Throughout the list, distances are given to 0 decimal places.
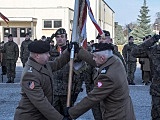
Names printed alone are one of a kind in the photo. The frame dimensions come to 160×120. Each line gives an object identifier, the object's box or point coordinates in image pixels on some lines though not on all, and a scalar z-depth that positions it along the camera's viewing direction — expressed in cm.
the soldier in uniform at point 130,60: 1215
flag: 435
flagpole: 422
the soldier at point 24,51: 1254
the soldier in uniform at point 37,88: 334
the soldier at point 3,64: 1400
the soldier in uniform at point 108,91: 324
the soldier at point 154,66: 457
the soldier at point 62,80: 487
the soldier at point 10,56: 1191
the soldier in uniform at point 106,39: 522
